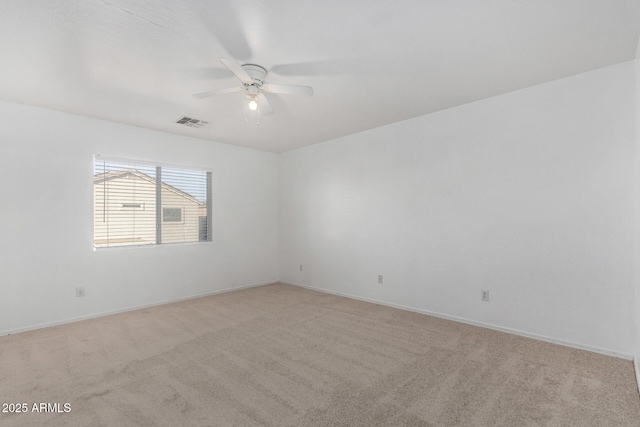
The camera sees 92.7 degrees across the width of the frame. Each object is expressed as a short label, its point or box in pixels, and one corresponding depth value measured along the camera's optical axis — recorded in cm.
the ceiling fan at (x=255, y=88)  263
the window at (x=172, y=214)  475
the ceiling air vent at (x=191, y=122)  409
